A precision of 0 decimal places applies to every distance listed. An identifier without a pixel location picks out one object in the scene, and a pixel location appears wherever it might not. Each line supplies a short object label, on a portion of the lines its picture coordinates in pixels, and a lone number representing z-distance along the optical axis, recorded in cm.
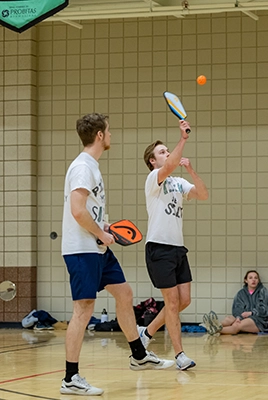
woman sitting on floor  1992
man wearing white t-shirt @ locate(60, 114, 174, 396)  983
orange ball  1660
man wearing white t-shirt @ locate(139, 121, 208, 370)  1230
